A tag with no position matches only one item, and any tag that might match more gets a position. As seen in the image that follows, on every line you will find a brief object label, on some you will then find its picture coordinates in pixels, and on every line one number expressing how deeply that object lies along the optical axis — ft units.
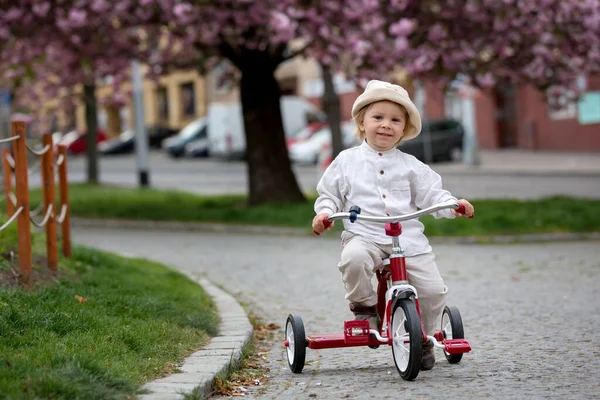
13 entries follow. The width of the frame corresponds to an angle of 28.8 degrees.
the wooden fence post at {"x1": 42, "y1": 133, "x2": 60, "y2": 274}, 31.42
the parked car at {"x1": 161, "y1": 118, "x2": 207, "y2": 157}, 166.20
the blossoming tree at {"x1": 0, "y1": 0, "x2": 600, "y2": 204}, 55.16
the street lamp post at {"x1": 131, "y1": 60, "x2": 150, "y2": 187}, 91.97
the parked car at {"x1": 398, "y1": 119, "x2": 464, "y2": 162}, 117.91
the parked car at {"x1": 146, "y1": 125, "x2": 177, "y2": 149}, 200.44
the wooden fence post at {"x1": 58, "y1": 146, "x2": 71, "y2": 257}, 34.88
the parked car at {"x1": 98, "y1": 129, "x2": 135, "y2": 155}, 190.49
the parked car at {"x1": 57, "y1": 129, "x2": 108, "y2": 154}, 194.08
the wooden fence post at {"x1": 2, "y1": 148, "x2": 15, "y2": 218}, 31.63
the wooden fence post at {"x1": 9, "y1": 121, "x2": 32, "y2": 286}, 27.35
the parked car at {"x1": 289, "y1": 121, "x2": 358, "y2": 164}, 128.57
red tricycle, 19.33
